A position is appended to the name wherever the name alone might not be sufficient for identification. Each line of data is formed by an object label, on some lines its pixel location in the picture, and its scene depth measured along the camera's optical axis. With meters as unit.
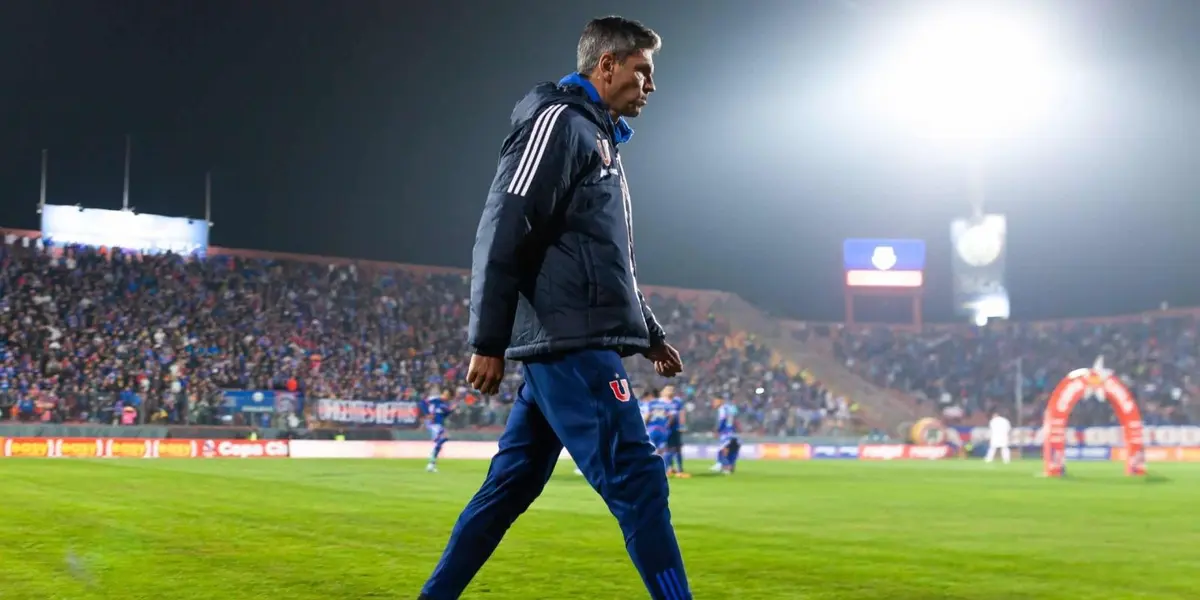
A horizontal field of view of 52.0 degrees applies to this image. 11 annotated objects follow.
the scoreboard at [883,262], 68.12
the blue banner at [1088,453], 49.22
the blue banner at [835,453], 47.91
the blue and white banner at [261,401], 37.97
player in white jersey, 44.31
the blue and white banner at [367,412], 39.34
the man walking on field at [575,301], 4.82
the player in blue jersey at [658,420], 26.53
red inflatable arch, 27.44
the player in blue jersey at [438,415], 28.32
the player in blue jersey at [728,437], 29.25
